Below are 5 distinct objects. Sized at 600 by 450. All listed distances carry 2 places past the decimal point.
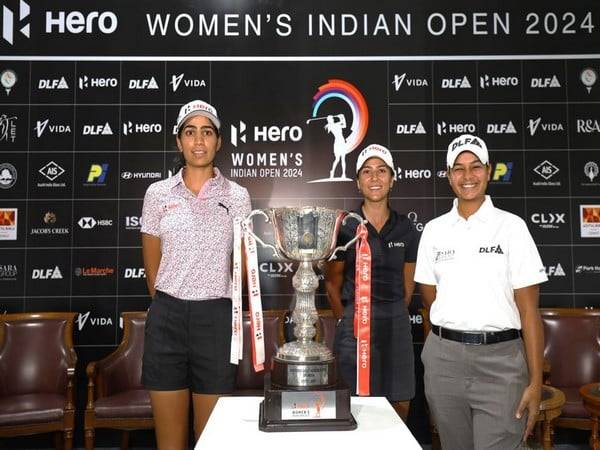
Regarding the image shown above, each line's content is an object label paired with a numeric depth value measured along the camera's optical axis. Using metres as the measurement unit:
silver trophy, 1.34
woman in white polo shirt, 1.72
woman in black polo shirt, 2.18
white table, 1.22
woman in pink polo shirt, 1.91
